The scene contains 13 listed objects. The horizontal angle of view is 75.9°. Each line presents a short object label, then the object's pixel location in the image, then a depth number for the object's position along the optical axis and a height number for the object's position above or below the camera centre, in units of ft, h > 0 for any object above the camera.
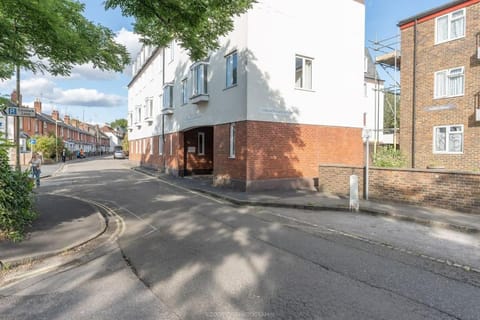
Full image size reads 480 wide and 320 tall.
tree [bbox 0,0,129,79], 18.20 +7.85
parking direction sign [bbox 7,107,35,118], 33.50 +4.69
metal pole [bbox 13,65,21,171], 42.89 +4.67
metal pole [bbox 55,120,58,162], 123.01 +1.35
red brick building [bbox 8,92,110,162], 134.31 +13.64
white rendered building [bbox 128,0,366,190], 43.24 +9.50
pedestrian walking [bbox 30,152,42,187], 48.08 -2.00
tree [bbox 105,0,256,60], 20.77 +10.12
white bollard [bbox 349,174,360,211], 30.25 -3.94
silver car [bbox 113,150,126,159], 174.50 -0.24
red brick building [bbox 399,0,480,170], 51.78 +12.47
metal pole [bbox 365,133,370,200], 33.76 -1.09
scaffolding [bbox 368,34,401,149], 69.72 +22.52
